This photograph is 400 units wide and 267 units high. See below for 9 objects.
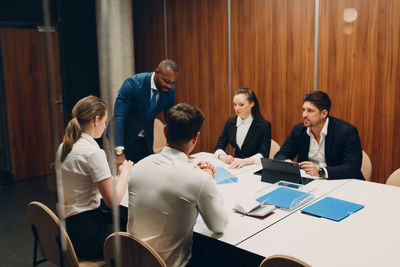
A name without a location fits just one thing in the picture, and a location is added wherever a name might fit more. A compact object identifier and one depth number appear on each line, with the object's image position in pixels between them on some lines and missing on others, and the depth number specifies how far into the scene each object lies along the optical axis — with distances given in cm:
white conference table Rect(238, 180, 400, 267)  129
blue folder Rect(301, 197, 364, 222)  164
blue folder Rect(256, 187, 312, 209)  176
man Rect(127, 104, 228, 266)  133
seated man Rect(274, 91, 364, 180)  227
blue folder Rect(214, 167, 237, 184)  217
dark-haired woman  287
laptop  204
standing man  179
